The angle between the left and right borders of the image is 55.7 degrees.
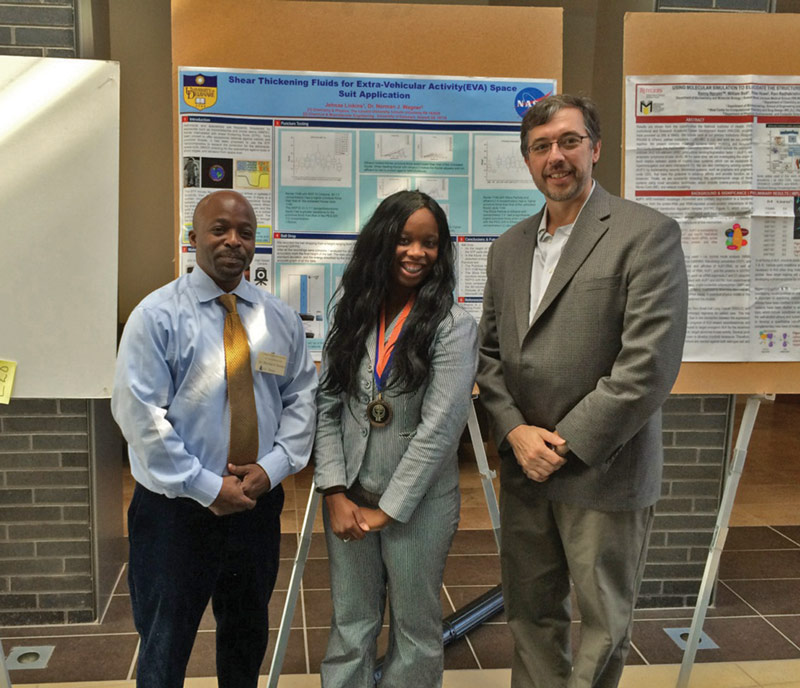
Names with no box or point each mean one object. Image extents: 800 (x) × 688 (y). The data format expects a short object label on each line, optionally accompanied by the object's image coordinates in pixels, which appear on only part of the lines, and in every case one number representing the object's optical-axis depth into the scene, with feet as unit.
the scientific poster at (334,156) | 7.55
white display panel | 7.54
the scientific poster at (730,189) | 7.97
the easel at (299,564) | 6.82
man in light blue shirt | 5.39
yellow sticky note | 7.39
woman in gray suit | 5.76
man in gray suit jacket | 5.62
